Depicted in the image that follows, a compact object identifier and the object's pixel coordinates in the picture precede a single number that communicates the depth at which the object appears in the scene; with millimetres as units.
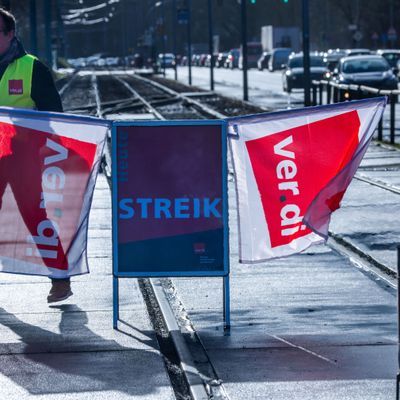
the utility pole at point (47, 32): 88438
